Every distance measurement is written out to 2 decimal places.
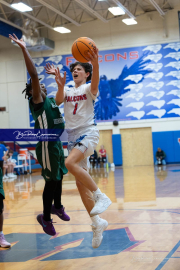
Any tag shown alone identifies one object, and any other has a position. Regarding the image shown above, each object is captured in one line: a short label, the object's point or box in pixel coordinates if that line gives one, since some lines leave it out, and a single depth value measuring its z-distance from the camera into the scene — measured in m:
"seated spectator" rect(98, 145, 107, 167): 20.30
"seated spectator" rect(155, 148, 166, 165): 19.95
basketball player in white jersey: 3.92
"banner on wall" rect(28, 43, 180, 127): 20.09
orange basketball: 4.10
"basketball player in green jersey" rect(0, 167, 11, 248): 4.85
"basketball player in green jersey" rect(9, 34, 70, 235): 4.25
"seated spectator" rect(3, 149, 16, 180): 16.61
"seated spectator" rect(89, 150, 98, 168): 20.21
